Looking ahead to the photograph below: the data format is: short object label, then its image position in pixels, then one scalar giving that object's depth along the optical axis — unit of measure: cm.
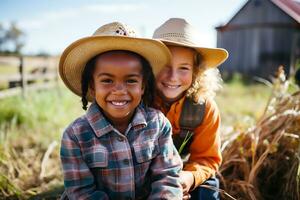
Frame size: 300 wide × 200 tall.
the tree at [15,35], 4569
